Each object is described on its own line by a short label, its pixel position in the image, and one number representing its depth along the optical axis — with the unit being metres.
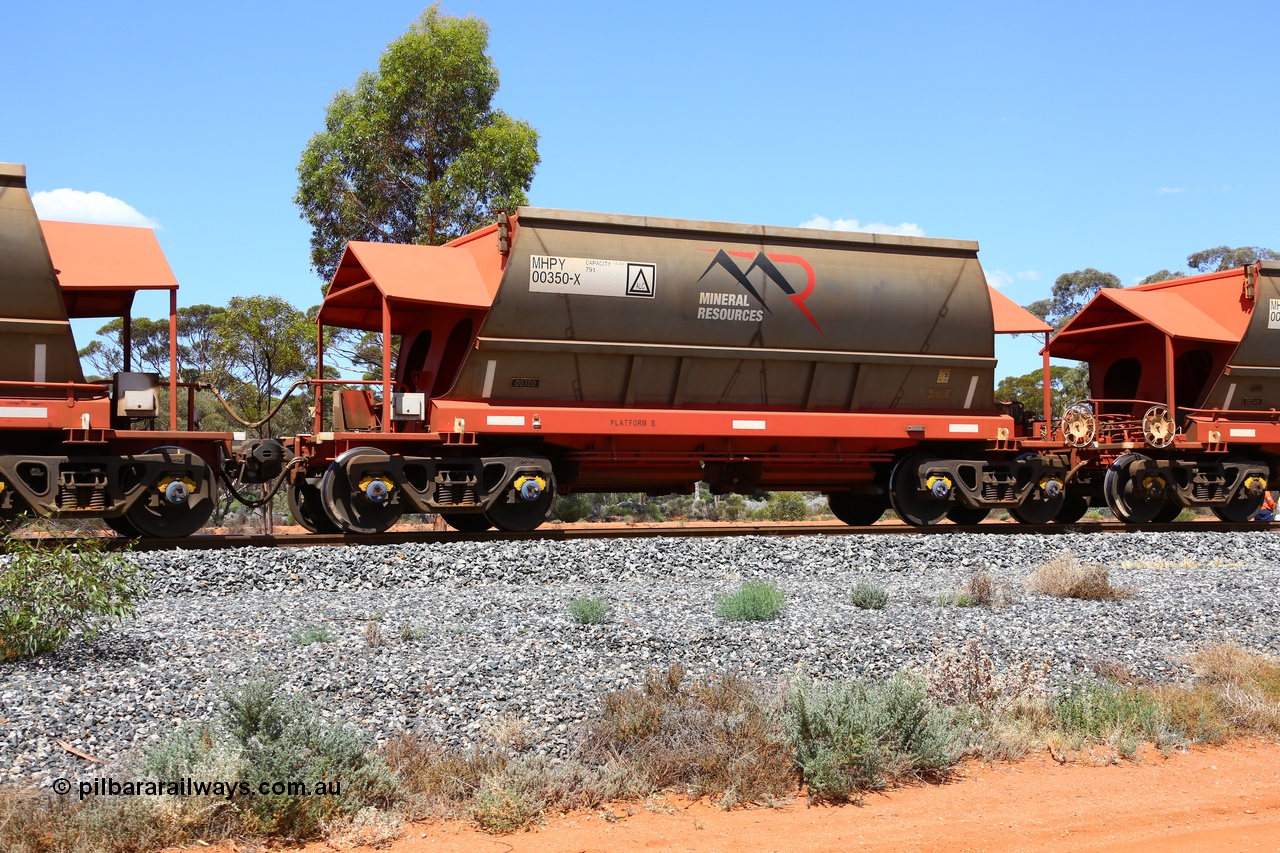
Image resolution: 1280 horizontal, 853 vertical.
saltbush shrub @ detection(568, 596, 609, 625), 8.05
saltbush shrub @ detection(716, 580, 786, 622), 8.46
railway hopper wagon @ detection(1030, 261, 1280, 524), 15.84
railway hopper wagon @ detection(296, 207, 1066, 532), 12.66
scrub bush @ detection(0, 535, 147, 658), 6.75
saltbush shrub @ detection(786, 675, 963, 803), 5.62
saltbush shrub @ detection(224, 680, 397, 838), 4.93
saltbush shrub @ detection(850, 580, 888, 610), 9.12
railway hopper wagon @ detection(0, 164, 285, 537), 11.02
